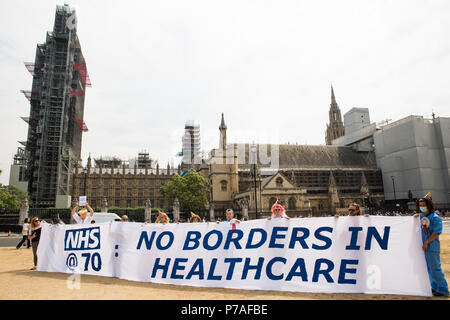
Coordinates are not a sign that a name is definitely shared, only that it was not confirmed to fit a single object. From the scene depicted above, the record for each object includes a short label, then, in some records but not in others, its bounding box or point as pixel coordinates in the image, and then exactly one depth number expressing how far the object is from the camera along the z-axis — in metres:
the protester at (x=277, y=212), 6.80
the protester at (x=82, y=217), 9.46
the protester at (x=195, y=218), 9.55
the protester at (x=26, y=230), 16.06
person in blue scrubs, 5.63
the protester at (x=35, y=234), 9.44
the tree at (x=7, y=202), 37.35
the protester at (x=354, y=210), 6.45
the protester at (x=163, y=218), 9.55
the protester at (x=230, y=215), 7.55
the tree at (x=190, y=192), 43.09
